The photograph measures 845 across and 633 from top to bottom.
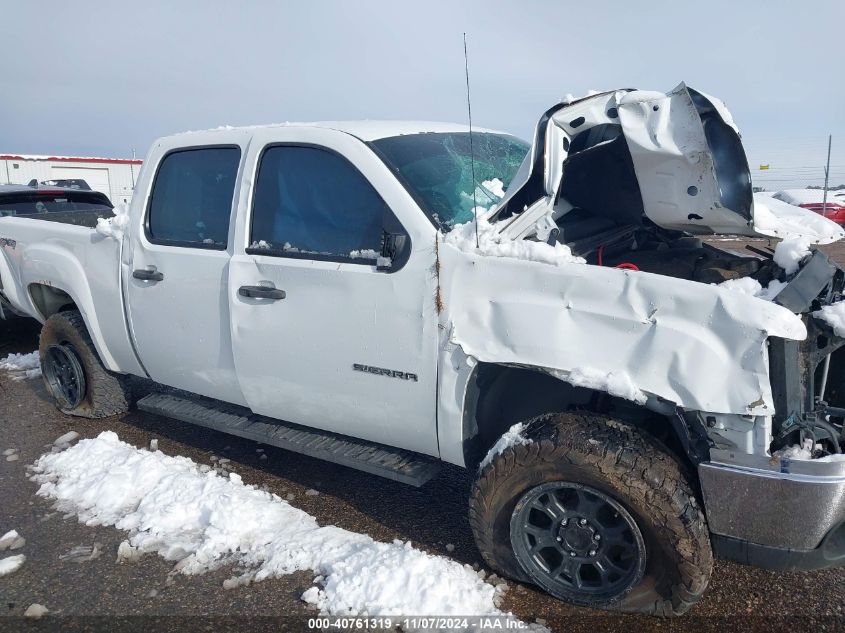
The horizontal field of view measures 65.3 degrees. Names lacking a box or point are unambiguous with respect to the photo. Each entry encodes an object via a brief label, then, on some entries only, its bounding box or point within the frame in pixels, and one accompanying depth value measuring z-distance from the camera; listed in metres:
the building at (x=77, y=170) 26.53
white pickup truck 2.29
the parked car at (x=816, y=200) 14.29
